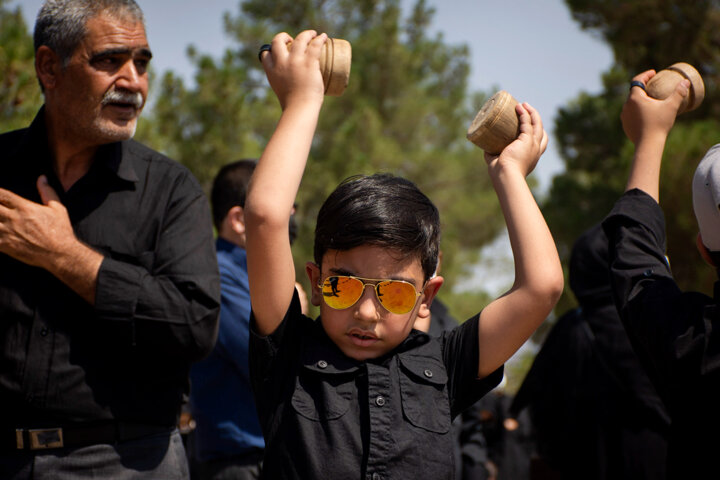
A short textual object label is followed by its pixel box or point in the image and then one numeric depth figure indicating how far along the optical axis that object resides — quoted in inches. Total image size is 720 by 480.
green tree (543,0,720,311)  506.6
